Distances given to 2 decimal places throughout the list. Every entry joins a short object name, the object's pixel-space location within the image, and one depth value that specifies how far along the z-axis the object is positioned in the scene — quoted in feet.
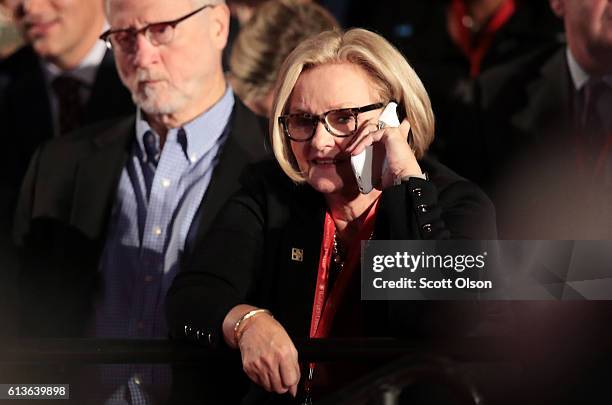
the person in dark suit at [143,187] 22.33
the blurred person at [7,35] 29.22
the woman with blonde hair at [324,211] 17.78
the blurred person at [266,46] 26.61
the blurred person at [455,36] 28.68
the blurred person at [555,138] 23.45
